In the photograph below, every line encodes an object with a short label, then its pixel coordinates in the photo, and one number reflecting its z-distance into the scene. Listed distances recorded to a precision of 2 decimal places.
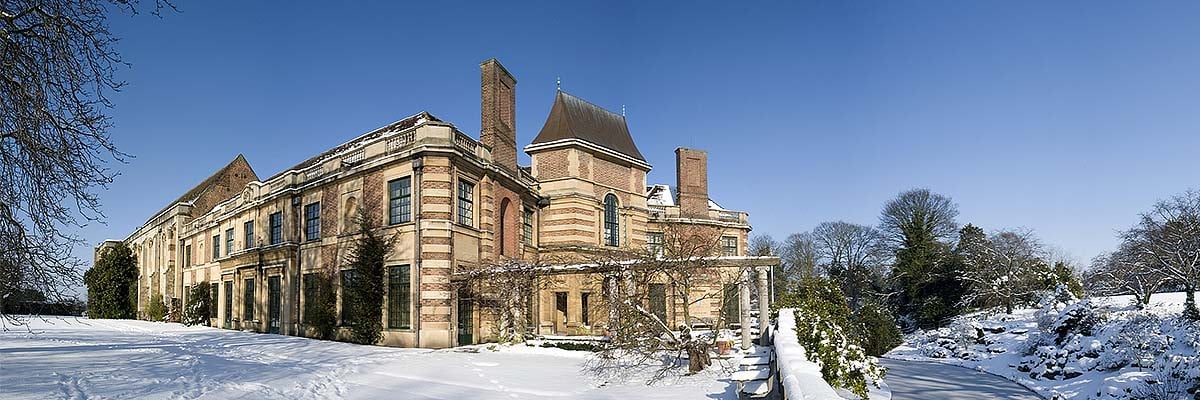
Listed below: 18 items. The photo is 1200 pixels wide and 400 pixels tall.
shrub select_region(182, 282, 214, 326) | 31.14
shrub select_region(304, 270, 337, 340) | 21.22
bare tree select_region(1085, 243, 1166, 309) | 24.55
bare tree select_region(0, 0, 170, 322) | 6.90
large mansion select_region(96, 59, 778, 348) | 18.97
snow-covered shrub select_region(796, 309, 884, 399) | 11.08
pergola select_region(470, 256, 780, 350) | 16.44
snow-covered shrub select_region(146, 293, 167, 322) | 36.28
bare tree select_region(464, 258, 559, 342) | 19.39
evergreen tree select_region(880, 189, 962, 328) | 36.91
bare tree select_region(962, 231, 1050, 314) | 32.81
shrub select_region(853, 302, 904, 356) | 28.42
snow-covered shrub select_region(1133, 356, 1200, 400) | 14.31
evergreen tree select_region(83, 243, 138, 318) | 40.78
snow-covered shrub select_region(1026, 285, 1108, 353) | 23.33
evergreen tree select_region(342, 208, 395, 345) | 19.44
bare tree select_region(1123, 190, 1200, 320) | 22.61
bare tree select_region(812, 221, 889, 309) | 45.06
